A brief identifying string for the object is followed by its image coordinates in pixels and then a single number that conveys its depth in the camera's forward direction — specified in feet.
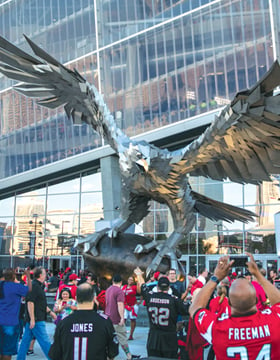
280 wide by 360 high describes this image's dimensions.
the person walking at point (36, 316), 20.42
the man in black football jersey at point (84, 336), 10.81
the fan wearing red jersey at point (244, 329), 8.57
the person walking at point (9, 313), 19.92
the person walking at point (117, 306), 21.97
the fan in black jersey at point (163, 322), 16.74
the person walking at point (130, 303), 29.09
